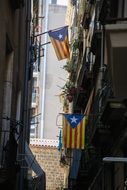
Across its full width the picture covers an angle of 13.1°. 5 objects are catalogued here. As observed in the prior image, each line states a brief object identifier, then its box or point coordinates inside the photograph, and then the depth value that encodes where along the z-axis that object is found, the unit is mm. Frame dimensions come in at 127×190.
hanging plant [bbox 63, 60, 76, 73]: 36731
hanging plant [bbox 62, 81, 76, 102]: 31766
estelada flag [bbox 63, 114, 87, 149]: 19094
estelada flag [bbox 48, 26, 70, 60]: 23953
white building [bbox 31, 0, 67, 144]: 50719
